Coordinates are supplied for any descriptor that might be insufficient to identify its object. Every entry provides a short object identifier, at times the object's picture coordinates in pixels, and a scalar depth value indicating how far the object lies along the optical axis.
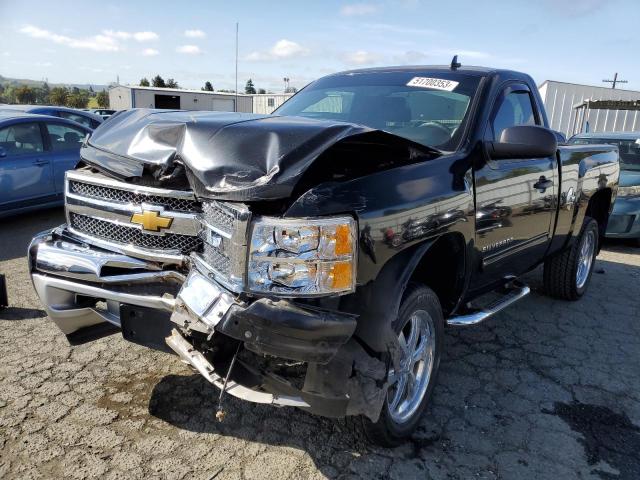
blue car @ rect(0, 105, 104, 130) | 10.35
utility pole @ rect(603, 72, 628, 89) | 37.70
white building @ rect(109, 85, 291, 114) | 37.34
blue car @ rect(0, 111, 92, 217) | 7.07
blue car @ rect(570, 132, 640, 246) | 7.27
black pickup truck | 2.03
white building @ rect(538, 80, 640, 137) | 20.88
